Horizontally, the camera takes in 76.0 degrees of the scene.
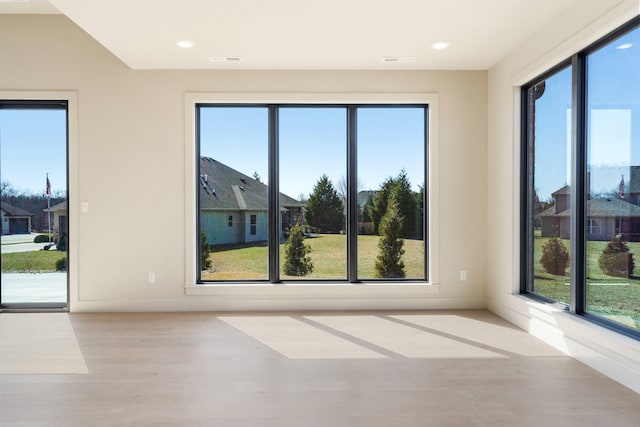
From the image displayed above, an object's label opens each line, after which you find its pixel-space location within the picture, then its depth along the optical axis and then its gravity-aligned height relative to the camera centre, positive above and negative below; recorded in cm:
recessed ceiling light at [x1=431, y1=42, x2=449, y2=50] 385 +159
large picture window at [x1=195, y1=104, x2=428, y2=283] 478 +22
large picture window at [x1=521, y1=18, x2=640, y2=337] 278 +23
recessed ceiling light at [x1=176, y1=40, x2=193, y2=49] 377 +158
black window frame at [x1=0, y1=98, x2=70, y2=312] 455 +59
